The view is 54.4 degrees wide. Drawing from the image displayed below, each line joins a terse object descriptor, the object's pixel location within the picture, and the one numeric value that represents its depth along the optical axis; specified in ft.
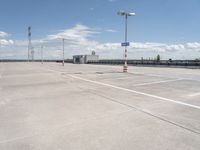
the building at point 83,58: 267.74
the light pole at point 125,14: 75.46
